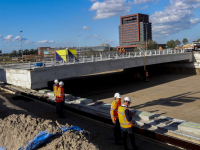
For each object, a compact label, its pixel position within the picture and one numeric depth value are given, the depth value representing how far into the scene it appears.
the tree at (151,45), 78.56
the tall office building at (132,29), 156.00
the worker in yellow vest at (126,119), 5.48
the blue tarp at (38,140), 4.61
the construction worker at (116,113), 6.29
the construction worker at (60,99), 8.95
